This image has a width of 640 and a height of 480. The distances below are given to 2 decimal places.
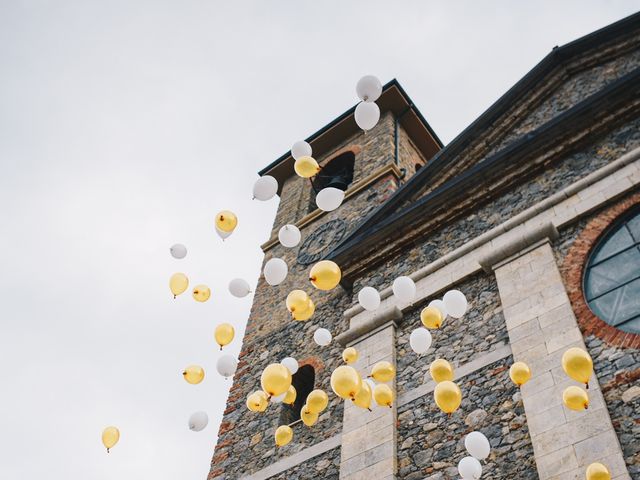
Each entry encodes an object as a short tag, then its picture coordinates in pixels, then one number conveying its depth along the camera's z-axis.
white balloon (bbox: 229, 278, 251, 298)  8.05
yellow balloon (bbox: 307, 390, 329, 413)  6.83
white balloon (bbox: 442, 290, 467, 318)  6.84
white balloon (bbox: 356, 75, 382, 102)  7.36
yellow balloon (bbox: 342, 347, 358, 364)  7.77
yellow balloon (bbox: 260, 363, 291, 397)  6.02
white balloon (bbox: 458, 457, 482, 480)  5.72
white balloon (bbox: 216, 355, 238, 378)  8.45
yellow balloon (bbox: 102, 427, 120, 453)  7.86
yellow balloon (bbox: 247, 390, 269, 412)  7.51
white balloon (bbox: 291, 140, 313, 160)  7.71
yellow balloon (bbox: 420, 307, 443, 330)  6.82
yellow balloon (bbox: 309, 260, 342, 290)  6.59
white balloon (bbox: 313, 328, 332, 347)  8.44
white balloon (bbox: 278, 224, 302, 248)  7.65
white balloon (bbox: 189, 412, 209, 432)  8.22
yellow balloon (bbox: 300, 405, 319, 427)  7.14
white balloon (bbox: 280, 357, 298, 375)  8.27
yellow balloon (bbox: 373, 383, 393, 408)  6.43
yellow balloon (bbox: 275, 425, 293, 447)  7.46
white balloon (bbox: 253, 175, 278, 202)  7.55
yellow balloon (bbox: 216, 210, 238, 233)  7.52
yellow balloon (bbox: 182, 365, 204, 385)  7.86
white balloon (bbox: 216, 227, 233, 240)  7.68
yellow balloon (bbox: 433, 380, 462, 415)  5.91
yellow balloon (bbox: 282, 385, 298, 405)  7.61
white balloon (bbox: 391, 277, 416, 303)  7.11
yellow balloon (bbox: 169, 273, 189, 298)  8.13
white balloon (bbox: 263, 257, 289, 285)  7.31
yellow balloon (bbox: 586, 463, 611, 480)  4.99
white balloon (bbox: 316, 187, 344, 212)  7.72
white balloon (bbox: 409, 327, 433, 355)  6.86
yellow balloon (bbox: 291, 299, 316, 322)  6.82
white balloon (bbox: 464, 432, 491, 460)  5.87
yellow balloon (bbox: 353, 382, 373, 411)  6.17
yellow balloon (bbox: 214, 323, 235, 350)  7.93
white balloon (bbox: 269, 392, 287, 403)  6.71
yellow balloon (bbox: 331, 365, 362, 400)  5.75
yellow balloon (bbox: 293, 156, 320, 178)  7.20
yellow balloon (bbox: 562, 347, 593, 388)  5.26
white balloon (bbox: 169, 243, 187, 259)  8.63
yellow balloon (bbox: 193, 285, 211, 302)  8.16
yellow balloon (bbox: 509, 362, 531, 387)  5.96
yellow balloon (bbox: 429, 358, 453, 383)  6.39
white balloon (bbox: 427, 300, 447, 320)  7.08
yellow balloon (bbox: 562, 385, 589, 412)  5.39
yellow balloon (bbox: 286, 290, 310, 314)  6.73
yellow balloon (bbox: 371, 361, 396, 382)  6.64
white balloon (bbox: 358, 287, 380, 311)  7.39
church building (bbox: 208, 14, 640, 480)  6.25
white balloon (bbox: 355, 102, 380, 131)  7.51
